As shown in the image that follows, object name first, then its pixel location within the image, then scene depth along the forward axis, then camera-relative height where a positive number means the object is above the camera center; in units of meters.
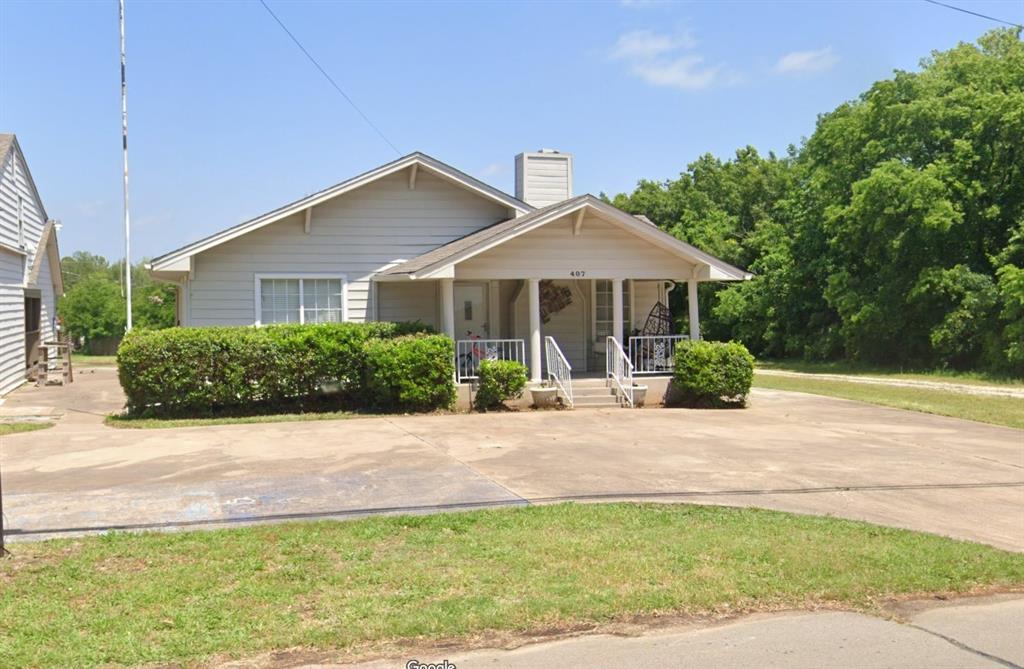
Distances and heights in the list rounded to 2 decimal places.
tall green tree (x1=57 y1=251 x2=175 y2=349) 52.78 +2.59
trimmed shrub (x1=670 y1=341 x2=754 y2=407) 17.44 -0.56
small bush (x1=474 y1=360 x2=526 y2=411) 16.42 -0.65
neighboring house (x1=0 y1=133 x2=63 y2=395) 22.53 +2.46
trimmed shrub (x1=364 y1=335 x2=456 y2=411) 15.59 -0.41
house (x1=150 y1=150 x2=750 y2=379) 17.44 +1.78
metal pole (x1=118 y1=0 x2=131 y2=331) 25.53 +6.61
